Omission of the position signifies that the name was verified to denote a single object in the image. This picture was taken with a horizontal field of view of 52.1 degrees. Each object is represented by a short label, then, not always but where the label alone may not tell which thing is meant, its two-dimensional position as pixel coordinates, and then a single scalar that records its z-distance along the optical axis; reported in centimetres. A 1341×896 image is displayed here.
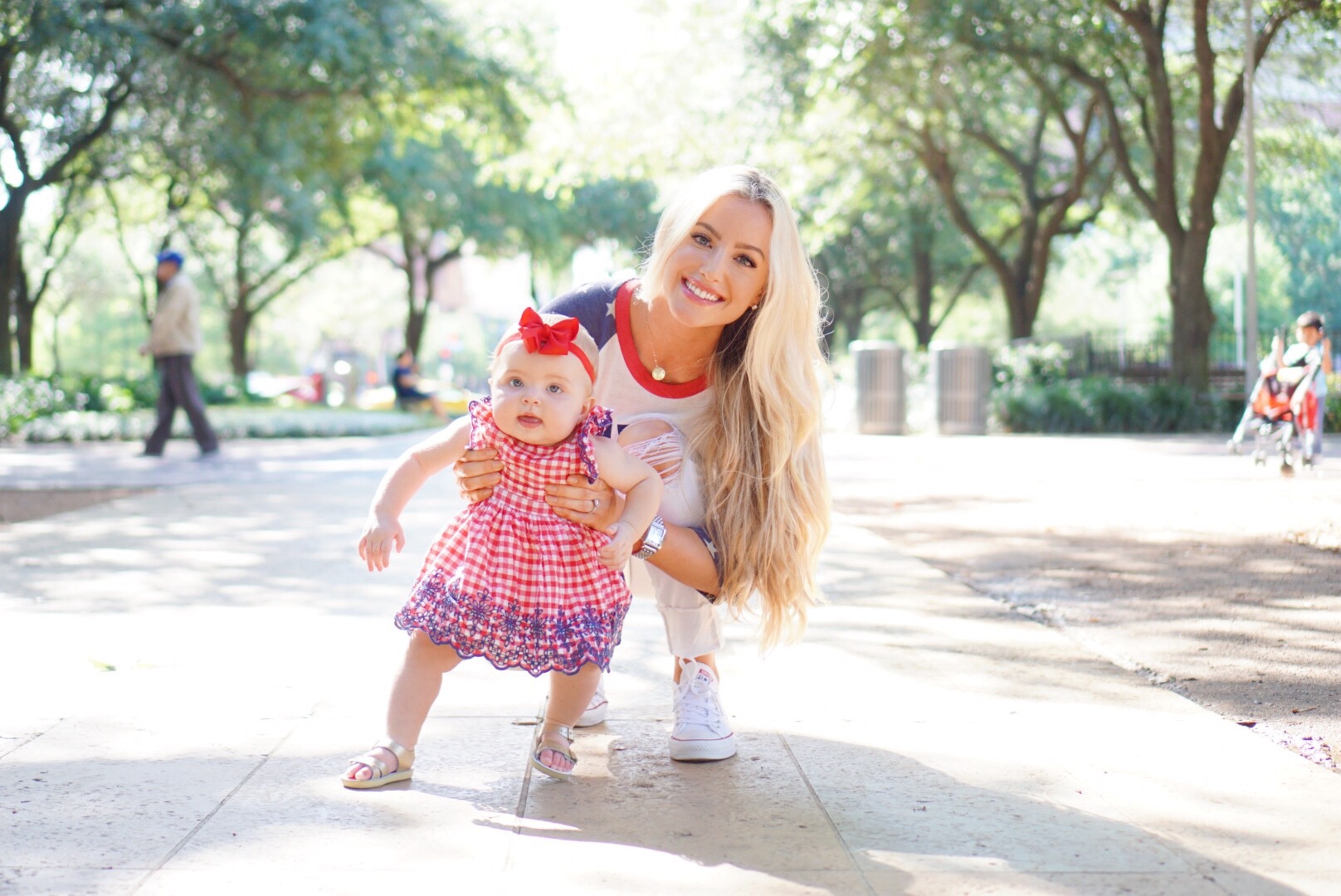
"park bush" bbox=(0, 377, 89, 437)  1645
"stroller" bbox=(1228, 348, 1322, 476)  1144
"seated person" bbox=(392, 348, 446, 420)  2539
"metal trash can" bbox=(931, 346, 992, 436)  2016
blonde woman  348
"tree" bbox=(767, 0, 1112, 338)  1720
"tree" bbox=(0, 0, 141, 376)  1327
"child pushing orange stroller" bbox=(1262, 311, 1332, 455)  1181
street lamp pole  1694
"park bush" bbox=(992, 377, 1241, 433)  1903
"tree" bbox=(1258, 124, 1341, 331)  1775
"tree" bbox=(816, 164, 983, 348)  2641
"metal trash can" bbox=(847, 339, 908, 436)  2067
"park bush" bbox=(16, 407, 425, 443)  1669
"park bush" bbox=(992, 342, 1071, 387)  2159
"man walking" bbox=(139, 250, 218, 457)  1224
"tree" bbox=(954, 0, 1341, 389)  1664
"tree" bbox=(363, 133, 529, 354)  2784
